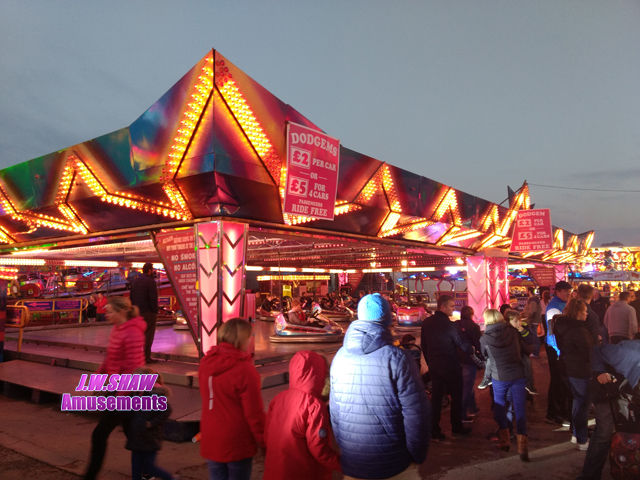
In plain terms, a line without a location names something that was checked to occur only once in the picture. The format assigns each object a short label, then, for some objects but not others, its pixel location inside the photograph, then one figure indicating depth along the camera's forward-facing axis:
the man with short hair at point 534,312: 8.84
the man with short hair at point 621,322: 5.86
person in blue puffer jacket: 1.99
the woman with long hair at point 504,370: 4.21
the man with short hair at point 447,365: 4.73
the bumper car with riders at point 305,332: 11.17
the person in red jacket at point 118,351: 3.26
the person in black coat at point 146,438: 3.08
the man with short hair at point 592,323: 4.58
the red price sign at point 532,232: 14.88
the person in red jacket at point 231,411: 2.43
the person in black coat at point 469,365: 5.21
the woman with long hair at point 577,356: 3.96
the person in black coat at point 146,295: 6.85
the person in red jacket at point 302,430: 2.12
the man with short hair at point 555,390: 5.04
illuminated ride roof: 6.04
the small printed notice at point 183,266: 6.88
